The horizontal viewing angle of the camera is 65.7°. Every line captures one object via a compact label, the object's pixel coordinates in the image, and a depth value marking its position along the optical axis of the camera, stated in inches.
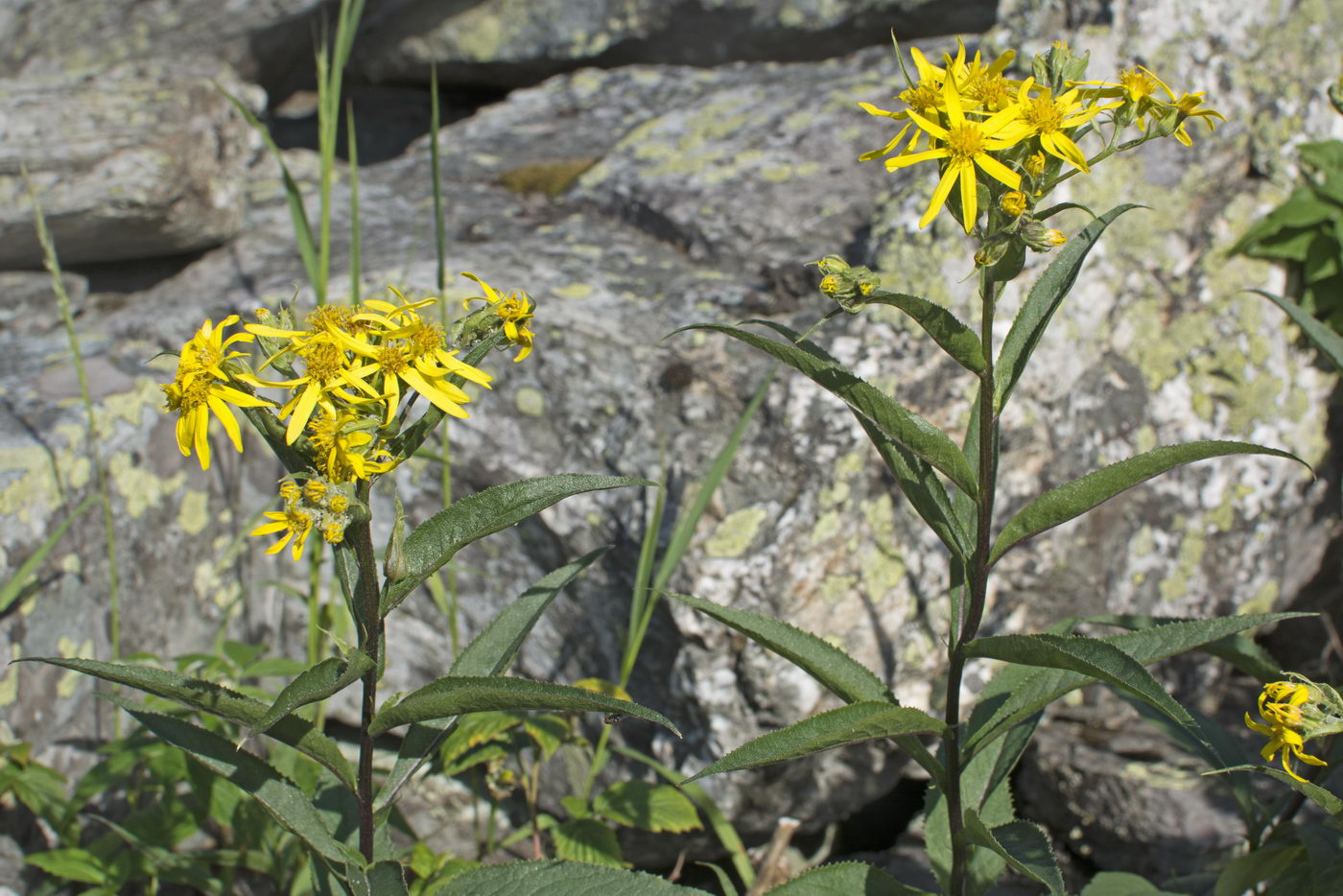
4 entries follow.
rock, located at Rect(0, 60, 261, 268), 139.3
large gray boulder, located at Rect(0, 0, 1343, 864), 111.0
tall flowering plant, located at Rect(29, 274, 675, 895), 57.5
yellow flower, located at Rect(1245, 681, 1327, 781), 65.7
